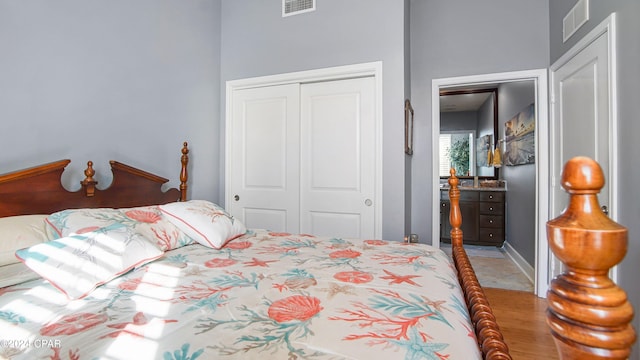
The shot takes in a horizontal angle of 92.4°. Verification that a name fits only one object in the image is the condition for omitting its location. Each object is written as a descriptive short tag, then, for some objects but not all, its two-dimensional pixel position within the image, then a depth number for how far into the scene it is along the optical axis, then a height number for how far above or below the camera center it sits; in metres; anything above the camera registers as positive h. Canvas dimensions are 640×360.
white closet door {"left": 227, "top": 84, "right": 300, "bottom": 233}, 2.97 +0.23
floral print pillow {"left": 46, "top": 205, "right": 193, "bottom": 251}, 1.34 -0.20
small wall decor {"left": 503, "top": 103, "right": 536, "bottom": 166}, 3.40 +0.53
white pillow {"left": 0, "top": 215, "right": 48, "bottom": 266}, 1.19 -0.22
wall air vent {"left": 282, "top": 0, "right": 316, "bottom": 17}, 2.83 +1.63
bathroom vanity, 4.77 -0.57
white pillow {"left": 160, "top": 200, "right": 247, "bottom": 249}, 1.66 -0.24
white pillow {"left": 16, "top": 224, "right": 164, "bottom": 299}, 1.02 -0.28
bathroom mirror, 5.18 +0.89
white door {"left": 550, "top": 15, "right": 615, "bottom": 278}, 1.97 +0.52
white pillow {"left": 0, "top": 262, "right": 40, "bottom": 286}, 1.09 -0.35
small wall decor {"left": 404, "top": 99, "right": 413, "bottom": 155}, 2.65 +0.48
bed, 0.72 -0.38
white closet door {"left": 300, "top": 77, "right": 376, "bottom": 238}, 2.71 +0.20
